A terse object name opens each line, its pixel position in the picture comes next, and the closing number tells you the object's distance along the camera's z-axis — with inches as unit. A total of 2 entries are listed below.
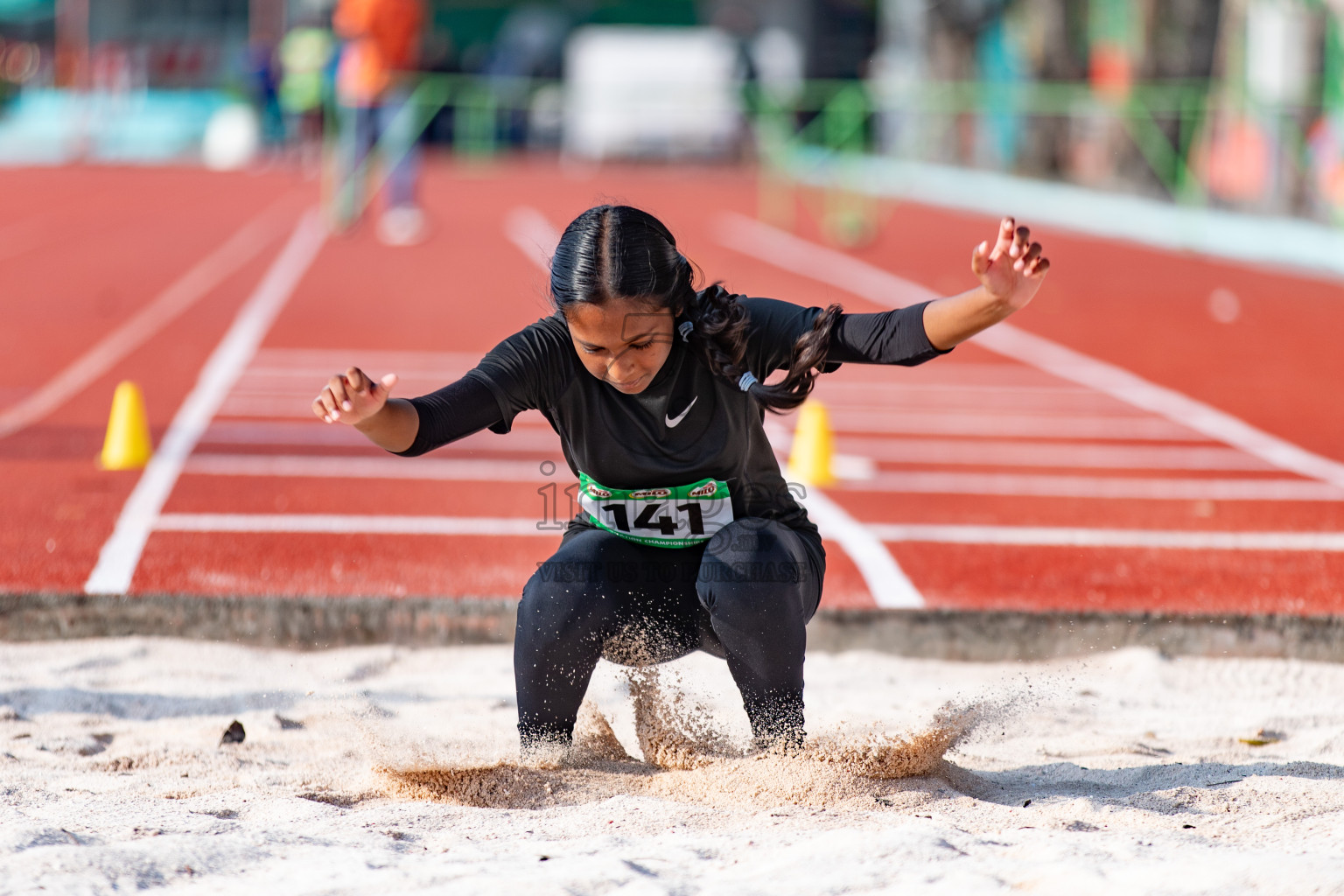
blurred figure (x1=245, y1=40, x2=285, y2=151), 2476.6
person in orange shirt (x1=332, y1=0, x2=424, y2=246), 1193.4
